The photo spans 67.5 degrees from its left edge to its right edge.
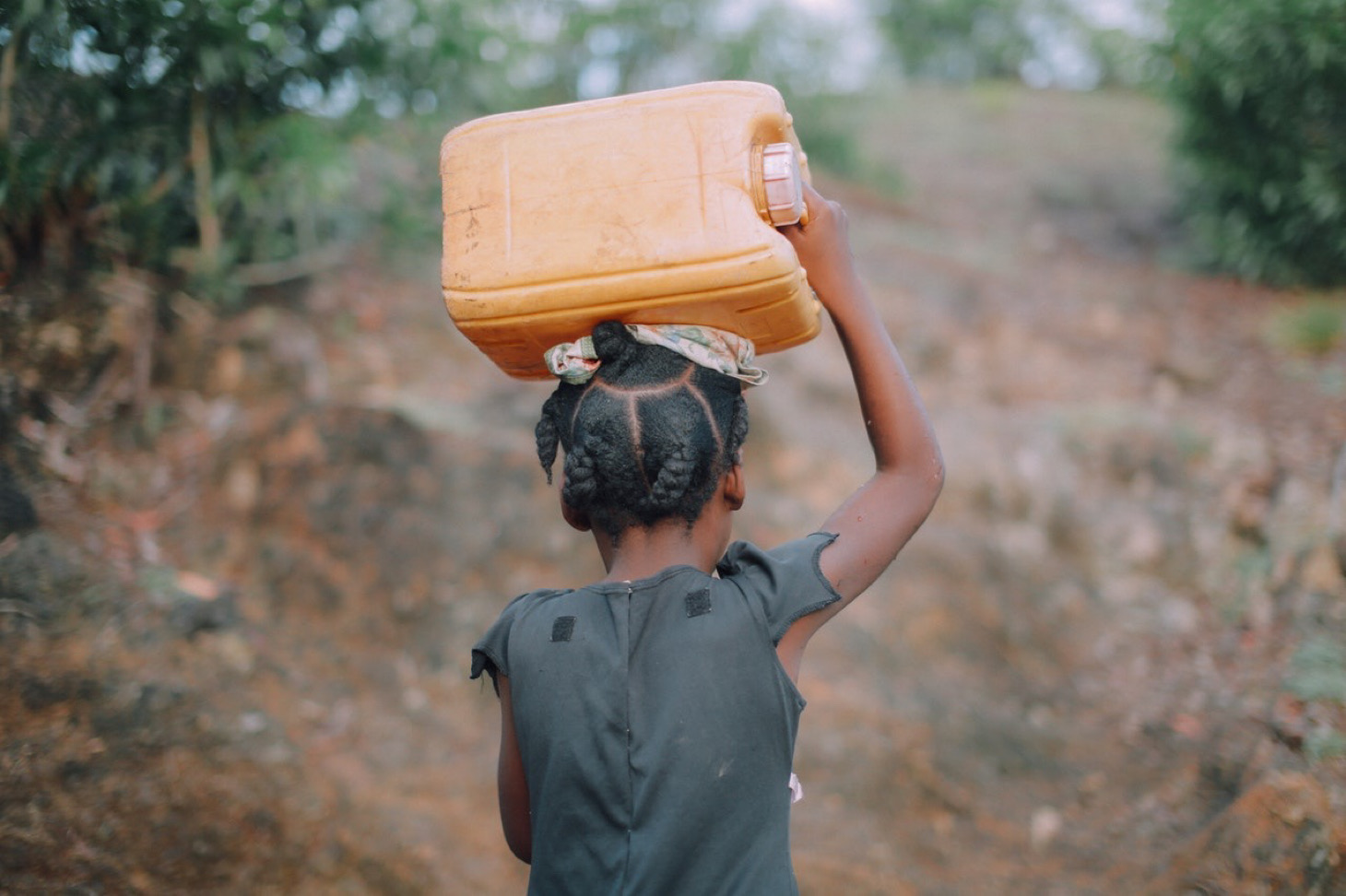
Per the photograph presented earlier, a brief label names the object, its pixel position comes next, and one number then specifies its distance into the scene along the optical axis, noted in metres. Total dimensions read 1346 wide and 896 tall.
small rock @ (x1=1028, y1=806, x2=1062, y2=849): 3.91
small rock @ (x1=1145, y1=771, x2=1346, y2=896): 2.84
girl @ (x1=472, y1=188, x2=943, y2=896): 1.59
